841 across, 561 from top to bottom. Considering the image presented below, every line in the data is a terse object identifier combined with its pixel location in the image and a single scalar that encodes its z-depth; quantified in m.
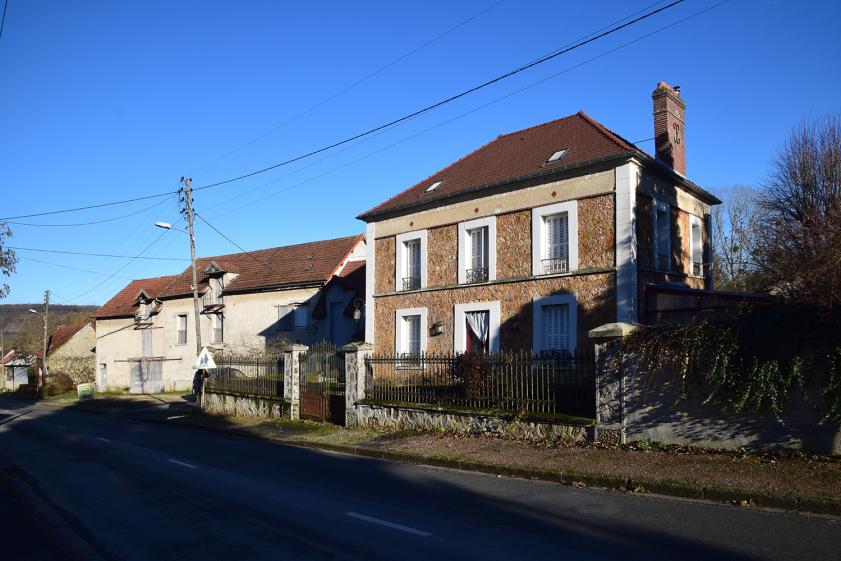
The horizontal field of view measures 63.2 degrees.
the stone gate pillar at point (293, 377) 20.23
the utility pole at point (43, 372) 49.19
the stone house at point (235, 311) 32.88
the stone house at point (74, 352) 55.56
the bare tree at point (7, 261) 17.09
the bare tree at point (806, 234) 9.47
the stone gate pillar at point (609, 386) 11.78
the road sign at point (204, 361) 22.50
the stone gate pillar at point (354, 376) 17.58
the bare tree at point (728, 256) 32.94
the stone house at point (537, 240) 18.69
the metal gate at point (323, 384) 19.17
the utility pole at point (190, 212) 26.69
